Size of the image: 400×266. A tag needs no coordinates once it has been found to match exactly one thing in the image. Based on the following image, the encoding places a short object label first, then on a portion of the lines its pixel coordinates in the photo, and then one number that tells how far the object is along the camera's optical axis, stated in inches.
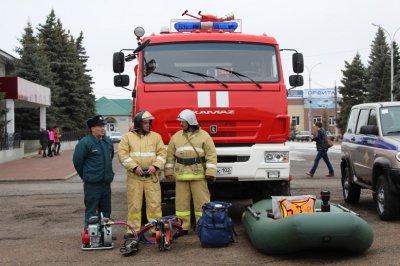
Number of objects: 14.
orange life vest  292.5
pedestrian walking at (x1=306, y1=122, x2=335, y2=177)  722.2
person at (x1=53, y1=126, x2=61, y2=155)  1392.7
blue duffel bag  298.8
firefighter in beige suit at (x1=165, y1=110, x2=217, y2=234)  327.9
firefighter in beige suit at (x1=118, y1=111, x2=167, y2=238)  317.7
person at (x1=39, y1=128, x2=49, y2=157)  1284.2
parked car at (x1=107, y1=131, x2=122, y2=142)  2754.4
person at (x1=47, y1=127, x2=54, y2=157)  1315.9
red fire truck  345.4
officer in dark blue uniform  315.6
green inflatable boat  263.0
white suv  357.1
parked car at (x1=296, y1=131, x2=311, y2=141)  3233.3
